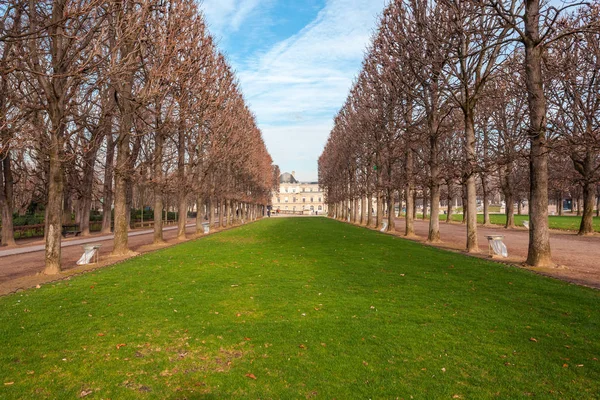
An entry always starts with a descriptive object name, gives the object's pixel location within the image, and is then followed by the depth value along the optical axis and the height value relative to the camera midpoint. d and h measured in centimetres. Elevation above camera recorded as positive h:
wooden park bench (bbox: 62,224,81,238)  2888 -235
